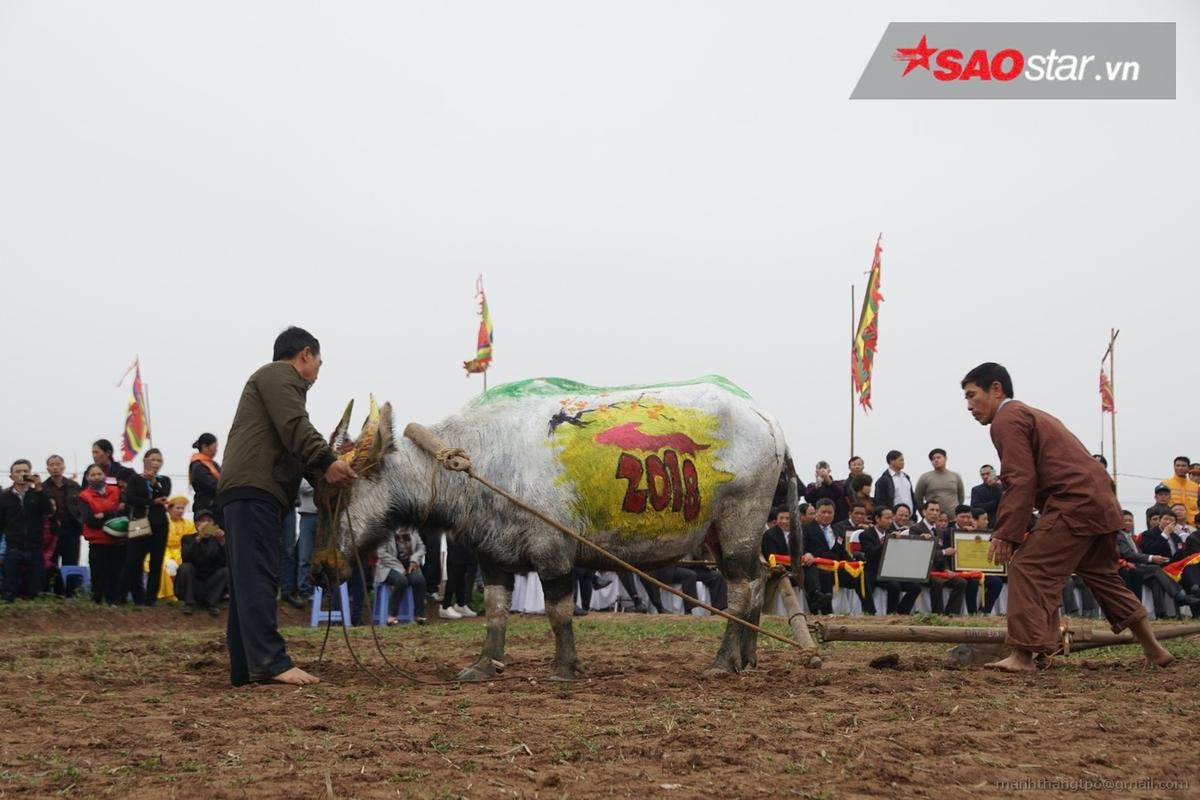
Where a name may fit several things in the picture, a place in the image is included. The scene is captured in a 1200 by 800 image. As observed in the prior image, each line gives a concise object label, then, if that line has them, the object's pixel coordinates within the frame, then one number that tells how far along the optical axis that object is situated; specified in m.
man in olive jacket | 8.30
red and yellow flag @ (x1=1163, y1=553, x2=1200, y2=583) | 17.53
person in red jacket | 15.48
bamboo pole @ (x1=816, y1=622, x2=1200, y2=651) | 9.09
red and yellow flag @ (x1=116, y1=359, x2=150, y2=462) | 22.83
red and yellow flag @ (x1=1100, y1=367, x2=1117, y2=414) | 24.05
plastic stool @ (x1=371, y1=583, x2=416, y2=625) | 16.08
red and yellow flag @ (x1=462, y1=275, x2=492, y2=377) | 23.75
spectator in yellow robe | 16.39
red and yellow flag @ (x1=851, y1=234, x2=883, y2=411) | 22.92
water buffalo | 8.69
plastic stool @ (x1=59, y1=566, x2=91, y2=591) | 16.91
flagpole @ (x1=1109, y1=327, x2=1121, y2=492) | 23.84
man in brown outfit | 8.66
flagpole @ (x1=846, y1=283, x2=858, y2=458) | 22.28
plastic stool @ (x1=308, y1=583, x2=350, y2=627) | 15.07
